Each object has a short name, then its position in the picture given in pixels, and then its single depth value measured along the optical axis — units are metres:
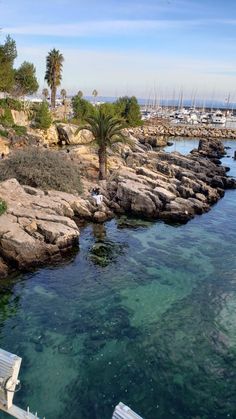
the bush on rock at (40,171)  34.47
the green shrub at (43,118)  71.75
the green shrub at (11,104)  69.88
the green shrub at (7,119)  62.65
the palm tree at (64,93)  106.56
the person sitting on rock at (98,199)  34.66
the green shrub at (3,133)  56.41
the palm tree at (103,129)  40.50
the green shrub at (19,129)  61.19
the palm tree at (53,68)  88.25
